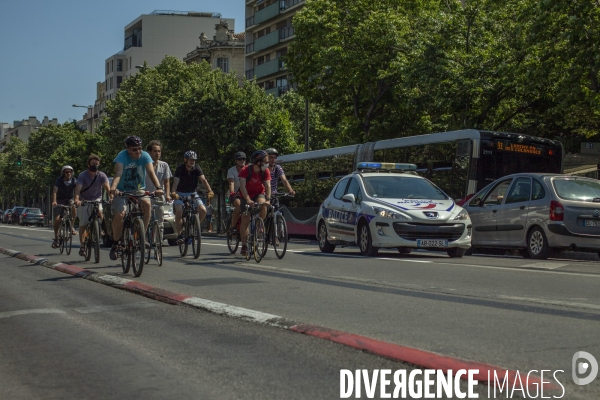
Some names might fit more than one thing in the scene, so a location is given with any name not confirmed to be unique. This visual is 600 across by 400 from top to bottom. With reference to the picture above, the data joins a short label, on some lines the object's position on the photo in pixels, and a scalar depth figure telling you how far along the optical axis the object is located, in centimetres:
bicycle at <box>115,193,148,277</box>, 1204
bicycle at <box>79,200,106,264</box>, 1491
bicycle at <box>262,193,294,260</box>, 1502
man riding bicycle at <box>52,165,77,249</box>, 1861
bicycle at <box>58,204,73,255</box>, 1834
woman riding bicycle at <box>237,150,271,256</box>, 1489
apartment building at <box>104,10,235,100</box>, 12338
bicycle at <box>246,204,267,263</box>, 1478
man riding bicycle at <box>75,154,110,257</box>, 1662
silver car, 1642
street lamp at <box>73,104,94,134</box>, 14732
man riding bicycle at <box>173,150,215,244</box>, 1592
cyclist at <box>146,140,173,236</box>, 1456
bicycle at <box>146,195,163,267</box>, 1289
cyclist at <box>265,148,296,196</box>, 1680
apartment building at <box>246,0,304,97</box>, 8450
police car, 1616
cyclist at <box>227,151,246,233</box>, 1575
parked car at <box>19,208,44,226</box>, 8538
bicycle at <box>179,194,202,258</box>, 1554
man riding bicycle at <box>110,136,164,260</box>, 1275
